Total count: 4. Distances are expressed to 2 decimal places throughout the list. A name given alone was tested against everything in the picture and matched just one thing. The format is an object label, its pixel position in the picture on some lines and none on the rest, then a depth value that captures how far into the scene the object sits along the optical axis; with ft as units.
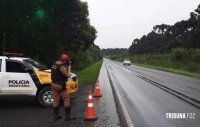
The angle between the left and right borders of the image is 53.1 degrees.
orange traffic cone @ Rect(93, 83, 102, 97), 29.05
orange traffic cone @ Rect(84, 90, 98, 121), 18.16
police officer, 18.64
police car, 22.31
